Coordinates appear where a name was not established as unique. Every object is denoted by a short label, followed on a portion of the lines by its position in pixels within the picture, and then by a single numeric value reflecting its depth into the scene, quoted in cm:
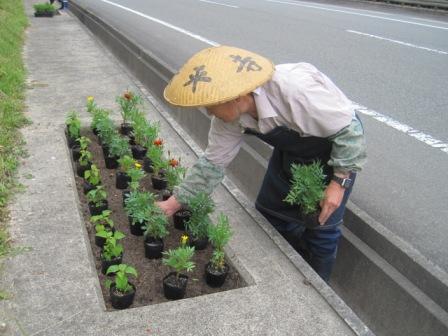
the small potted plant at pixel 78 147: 357
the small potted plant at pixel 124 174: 332
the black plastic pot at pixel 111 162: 364
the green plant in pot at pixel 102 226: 250
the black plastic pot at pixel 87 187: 318
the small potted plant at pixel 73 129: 394
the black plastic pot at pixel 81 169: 349
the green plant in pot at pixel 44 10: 1478
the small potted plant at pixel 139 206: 254
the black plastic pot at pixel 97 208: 293
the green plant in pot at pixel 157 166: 334
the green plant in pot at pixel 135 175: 293
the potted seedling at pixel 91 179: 312
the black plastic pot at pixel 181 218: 284
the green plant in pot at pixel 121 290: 213
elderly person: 211
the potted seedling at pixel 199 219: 260
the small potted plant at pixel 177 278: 221
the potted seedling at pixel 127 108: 413
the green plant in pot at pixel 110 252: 235
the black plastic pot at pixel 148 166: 362
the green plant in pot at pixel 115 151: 356
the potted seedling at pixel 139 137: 382
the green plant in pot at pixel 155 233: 257
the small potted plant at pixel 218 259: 236
